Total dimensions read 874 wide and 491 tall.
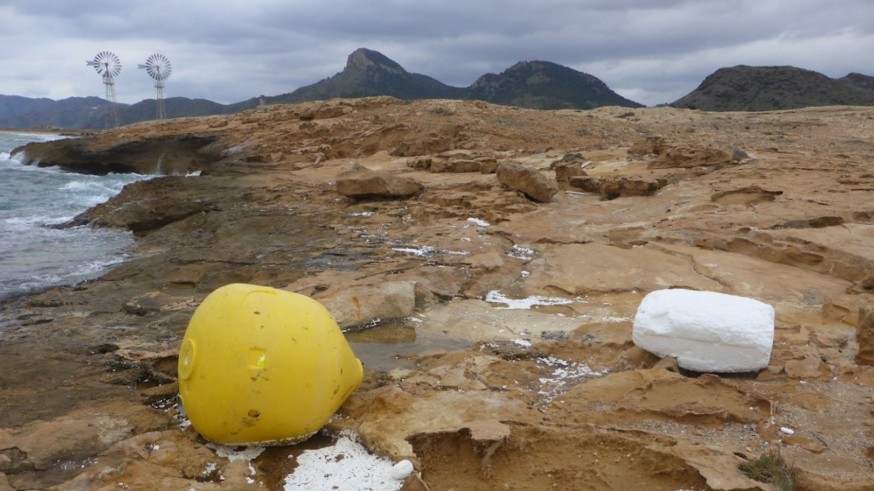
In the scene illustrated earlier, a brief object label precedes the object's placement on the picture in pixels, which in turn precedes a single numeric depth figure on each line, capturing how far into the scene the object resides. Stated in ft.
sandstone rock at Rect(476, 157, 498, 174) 40.22
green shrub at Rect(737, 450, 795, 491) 9.18
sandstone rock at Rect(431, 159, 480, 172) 41.14
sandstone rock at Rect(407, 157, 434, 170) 44.57
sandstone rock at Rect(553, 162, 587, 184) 36.32
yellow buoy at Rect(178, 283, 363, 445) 10.65
